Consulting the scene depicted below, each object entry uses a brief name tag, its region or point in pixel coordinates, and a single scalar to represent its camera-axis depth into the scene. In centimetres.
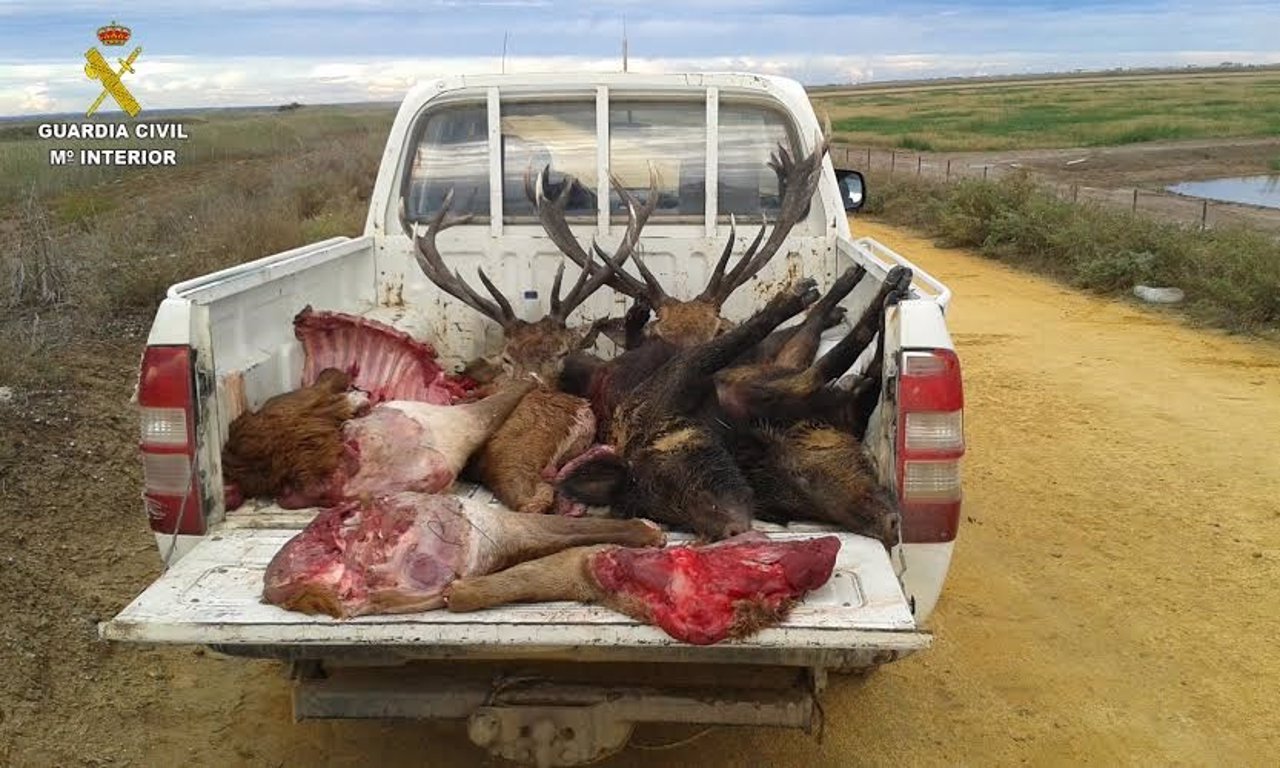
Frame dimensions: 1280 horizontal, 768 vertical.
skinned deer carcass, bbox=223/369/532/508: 331
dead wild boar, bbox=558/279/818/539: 313
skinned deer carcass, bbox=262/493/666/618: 264
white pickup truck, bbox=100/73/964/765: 253
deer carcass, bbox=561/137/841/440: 415
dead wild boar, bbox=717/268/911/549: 312
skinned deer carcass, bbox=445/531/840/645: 253
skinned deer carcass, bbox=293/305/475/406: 401
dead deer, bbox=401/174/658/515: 354
